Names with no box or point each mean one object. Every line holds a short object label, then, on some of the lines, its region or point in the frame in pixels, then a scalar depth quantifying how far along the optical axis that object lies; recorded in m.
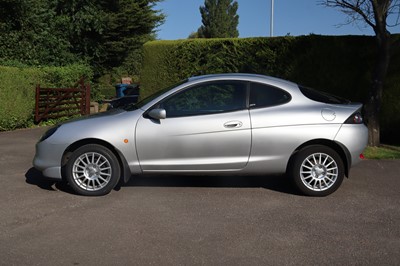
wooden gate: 14.66
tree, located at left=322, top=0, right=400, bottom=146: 9.16
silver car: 5.71
